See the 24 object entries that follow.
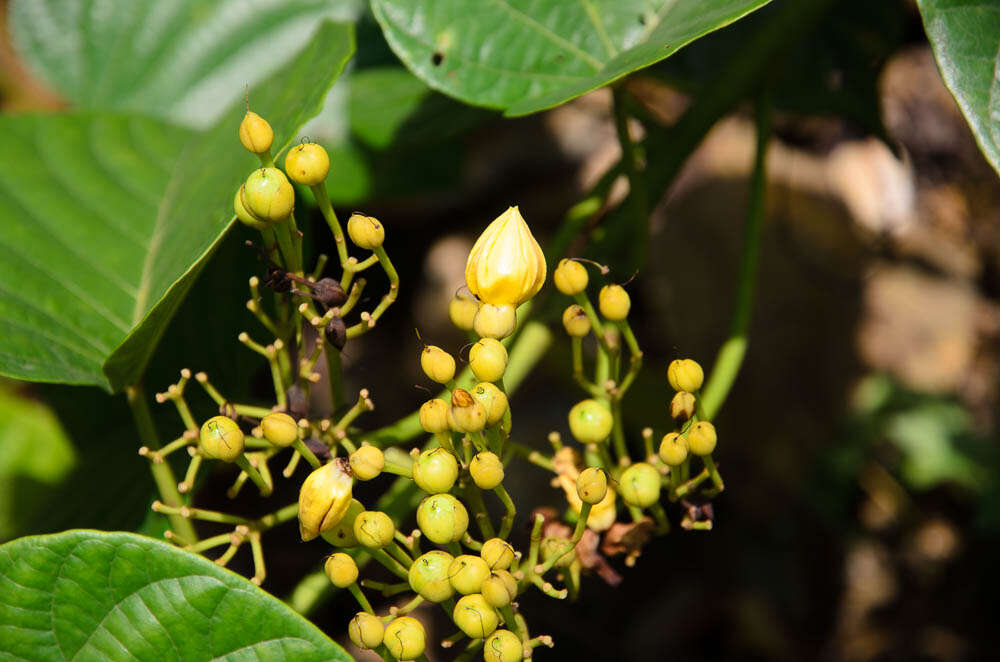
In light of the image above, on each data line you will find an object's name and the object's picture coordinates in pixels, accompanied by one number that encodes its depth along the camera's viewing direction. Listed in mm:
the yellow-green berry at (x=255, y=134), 957
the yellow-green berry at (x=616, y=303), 988
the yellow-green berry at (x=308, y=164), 954
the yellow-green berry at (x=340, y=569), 942
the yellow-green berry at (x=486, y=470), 937
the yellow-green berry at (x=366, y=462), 939
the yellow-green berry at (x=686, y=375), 967
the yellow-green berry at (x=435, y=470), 934
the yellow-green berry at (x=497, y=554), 940
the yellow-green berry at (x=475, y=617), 931
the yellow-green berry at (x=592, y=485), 941
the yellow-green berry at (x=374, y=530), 937
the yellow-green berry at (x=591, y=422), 971
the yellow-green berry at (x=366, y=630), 939
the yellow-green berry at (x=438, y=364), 948
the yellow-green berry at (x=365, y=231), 964
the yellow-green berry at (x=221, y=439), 948
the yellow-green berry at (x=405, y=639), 937
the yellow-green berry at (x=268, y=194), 947
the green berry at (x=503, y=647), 932
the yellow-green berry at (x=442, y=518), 934
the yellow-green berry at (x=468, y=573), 933
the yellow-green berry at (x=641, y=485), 962
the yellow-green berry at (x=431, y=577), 936
